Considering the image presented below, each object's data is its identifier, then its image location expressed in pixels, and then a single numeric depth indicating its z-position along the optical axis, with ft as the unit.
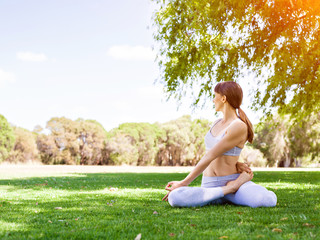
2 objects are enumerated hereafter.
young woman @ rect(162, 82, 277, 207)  15.07
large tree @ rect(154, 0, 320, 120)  36.52
